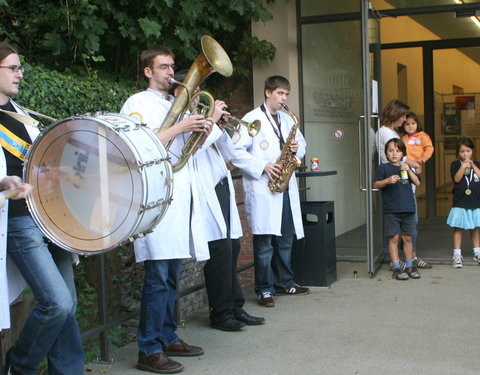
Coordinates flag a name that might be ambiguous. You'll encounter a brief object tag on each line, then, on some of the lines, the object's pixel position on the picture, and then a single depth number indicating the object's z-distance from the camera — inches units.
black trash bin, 274.1
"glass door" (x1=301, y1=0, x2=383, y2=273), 331.0
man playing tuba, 178.7
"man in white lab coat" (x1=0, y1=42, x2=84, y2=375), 142.1
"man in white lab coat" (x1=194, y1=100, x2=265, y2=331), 199.9
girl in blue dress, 301.0
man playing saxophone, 248.1
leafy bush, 199.8
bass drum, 143.2
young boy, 283.9
